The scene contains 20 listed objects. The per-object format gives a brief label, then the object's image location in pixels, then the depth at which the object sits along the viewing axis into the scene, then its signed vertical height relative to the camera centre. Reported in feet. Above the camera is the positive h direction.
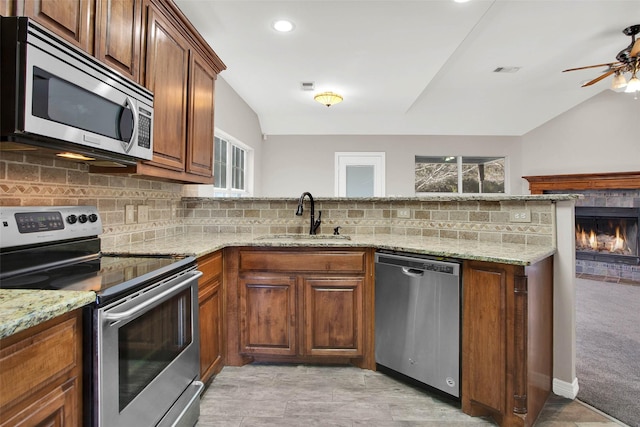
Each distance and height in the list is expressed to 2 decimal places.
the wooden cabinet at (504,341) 5.06 -1.96
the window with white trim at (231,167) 12.84 +2.30
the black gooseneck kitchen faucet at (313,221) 8.37 -0.05
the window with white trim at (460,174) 20.17 +2.89
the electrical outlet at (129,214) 6.43 +0.06
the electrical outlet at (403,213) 8.54 +0.18
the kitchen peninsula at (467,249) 5.13 -0.57
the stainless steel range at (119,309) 3.24 -1.06
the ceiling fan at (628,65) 10.93 +5.46
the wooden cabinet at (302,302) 7.00 -1.79
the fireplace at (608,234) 16.48 -0.65
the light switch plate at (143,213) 6.81 +0.09
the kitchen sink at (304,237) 8.34 -0.46
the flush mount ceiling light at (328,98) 14.16 +5.33
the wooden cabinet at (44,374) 2.35 -1.27
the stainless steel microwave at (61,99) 3.14 +1.33
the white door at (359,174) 19.77 +2.79
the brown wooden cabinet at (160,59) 3.92 +2.42
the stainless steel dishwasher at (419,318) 5.77 -1.88
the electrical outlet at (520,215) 6.61 +0.12
